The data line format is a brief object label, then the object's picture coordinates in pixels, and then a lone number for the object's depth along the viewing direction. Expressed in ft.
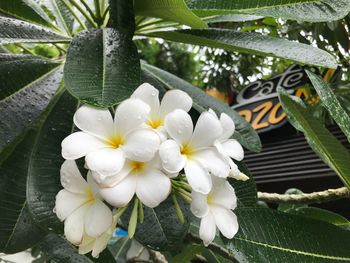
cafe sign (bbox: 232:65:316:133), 8.93
